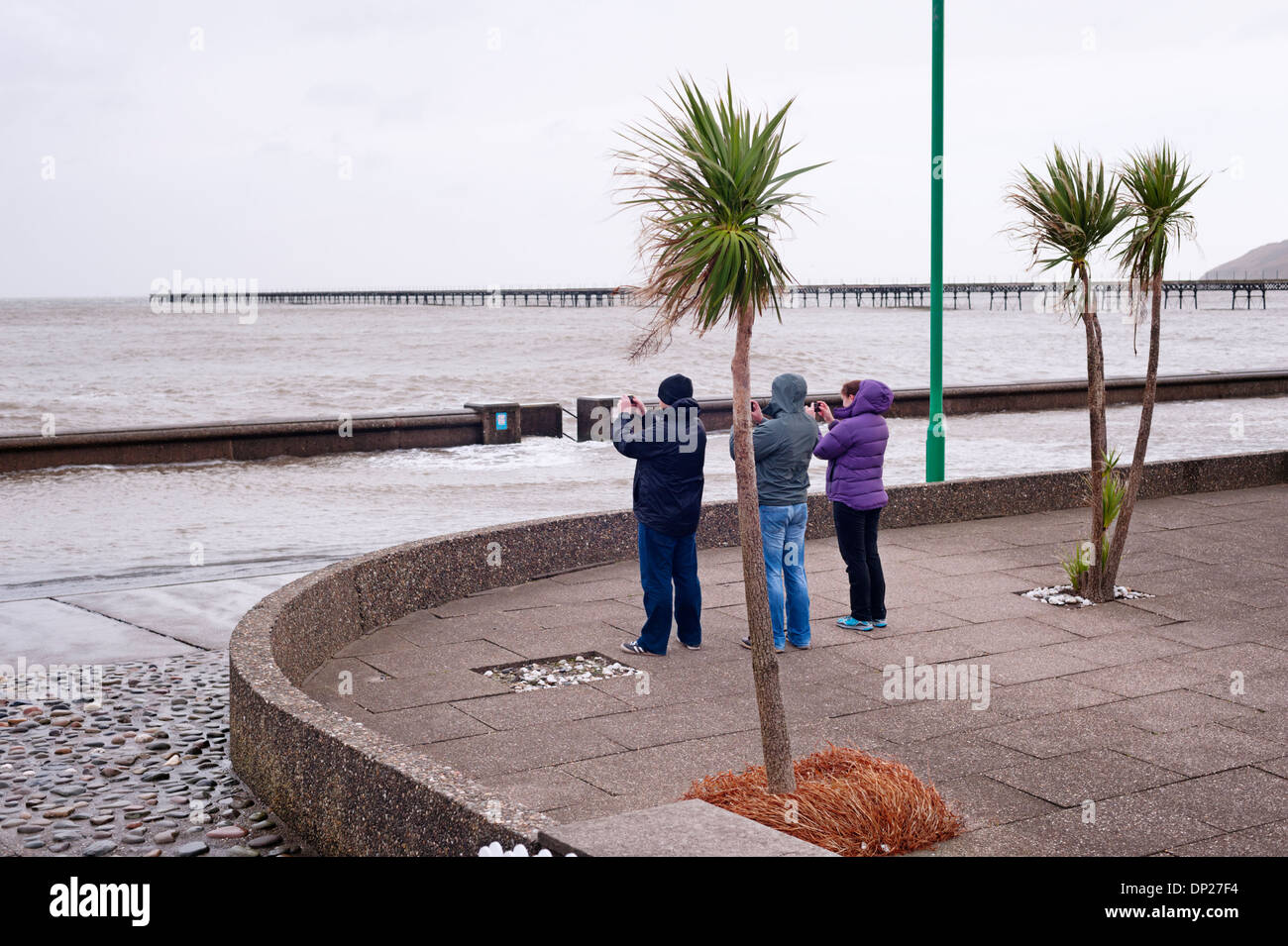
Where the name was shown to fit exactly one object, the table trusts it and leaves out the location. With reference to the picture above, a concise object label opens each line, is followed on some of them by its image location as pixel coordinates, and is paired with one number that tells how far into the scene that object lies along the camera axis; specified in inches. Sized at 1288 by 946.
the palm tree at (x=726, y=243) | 169.8
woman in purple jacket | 318.0
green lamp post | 504.1
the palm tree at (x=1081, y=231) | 340.5
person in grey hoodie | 293.7
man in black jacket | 294.5
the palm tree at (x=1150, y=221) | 340.2
